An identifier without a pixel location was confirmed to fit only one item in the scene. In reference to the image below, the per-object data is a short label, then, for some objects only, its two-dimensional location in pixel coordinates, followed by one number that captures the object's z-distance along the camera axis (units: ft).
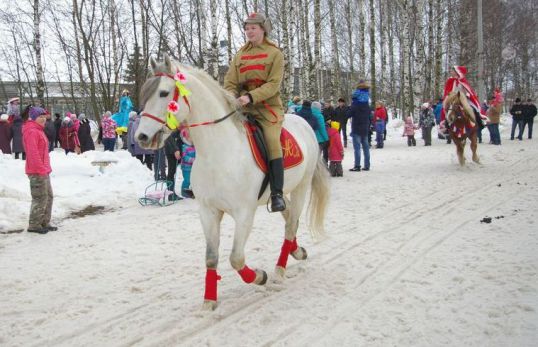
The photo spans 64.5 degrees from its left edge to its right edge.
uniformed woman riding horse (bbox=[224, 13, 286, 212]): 13.91
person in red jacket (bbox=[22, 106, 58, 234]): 23.53
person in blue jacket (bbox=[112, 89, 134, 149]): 45.24
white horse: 11.71
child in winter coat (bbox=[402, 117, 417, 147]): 64.49
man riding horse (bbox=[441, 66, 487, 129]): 39.11
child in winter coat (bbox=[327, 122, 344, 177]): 39.75
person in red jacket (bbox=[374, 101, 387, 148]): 65.05
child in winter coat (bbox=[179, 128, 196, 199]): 31.30
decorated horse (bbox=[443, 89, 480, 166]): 38.93
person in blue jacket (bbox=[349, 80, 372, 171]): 42.37
